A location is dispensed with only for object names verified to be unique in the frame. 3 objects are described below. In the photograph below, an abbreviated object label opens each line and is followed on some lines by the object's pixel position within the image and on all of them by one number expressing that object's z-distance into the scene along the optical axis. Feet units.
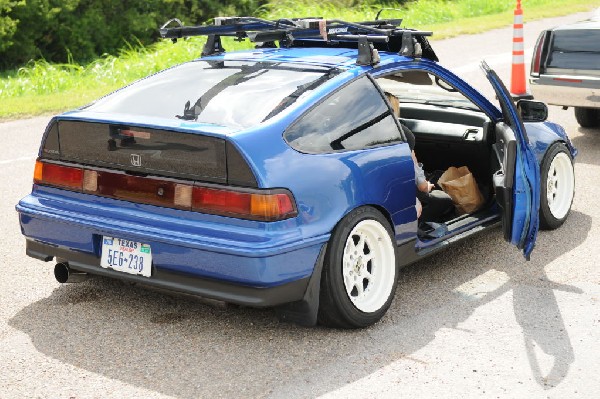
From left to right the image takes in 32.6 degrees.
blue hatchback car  16.03
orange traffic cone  41.27
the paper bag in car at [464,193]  21.86
